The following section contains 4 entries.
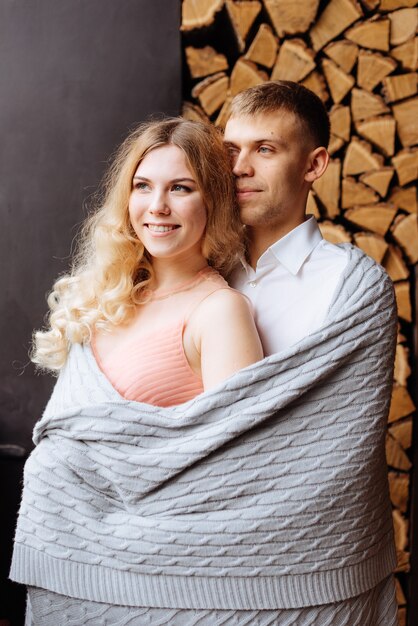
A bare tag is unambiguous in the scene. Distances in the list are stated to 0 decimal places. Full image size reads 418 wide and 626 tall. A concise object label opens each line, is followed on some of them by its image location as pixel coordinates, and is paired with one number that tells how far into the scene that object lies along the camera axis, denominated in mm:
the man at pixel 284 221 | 1660
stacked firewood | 2434
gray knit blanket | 1407
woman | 1519
